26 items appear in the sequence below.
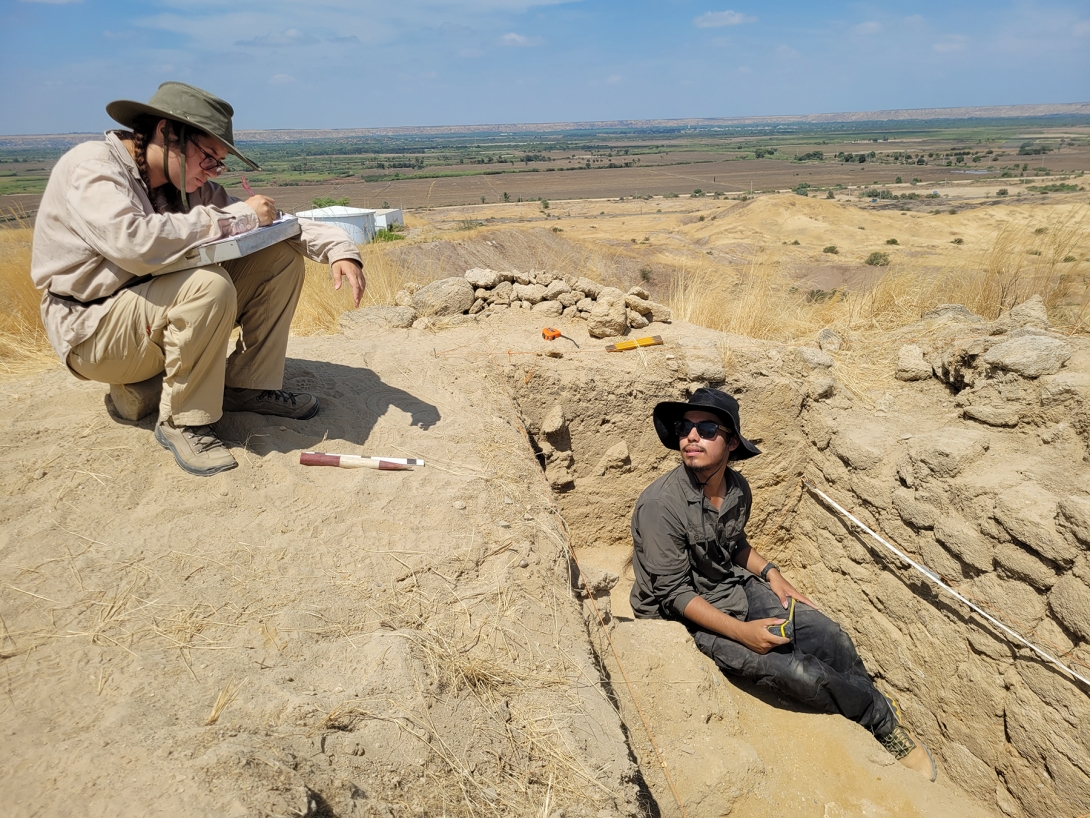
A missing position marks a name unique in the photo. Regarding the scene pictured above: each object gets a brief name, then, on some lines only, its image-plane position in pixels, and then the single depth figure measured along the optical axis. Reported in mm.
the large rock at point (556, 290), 5414
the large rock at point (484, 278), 5422
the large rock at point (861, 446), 3791
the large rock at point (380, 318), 4871
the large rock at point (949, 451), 3357
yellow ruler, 4578
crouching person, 2186
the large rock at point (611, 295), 4918
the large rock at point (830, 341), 4914
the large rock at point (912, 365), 4355
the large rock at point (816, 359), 4512
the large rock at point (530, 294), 5391
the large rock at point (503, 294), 5352
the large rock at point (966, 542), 3084
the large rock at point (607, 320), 4781
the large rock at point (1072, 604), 2641
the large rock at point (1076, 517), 2641
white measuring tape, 2725
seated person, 2863
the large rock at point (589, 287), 5441
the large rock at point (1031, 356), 3543
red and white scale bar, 2771
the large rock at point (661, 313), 5211
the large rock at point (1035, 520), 2758
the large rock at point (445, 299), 5094
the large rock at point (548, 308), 5281
